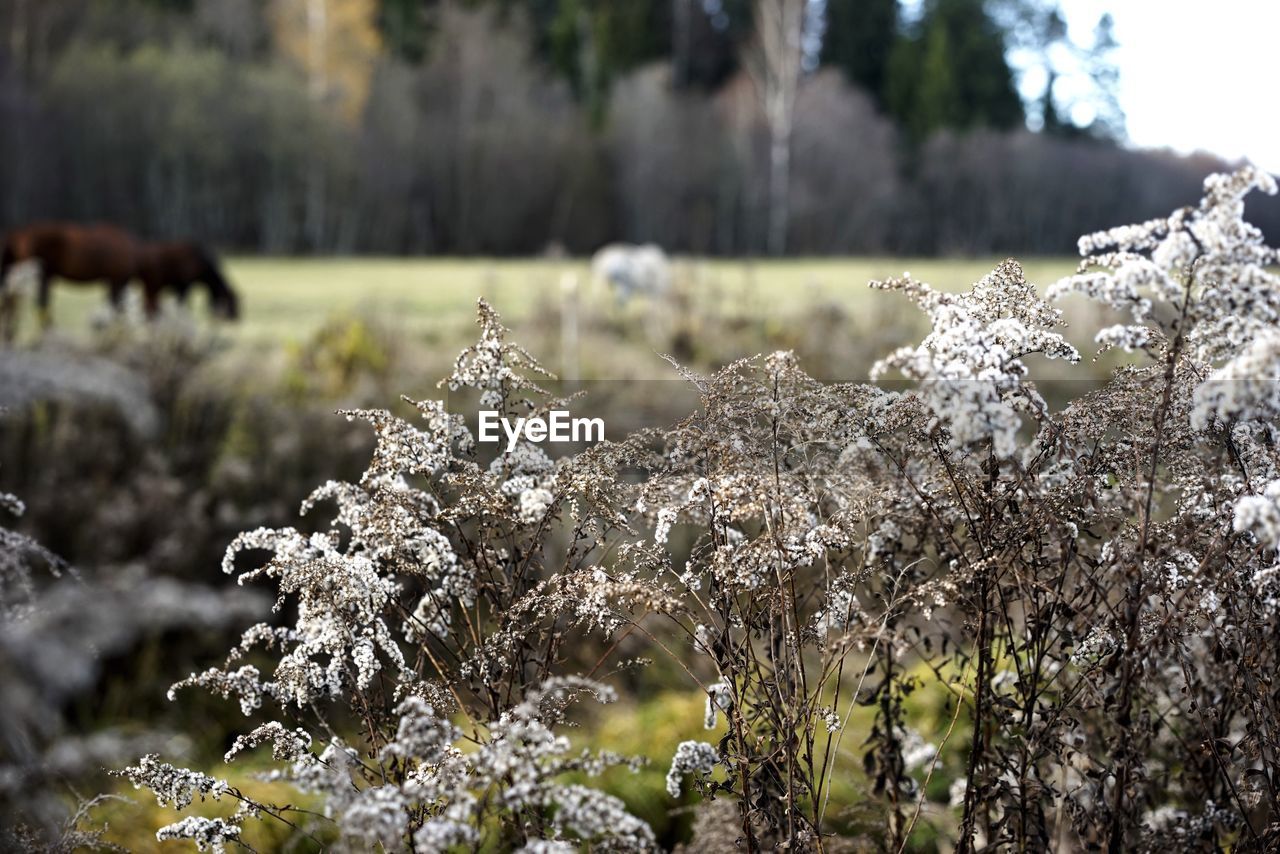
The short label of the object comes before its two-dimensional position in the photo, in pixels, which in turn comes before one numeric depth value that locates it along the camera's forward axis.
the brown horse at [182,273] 14.76
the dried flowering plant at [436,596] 1.99
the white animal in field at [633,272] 15.34
